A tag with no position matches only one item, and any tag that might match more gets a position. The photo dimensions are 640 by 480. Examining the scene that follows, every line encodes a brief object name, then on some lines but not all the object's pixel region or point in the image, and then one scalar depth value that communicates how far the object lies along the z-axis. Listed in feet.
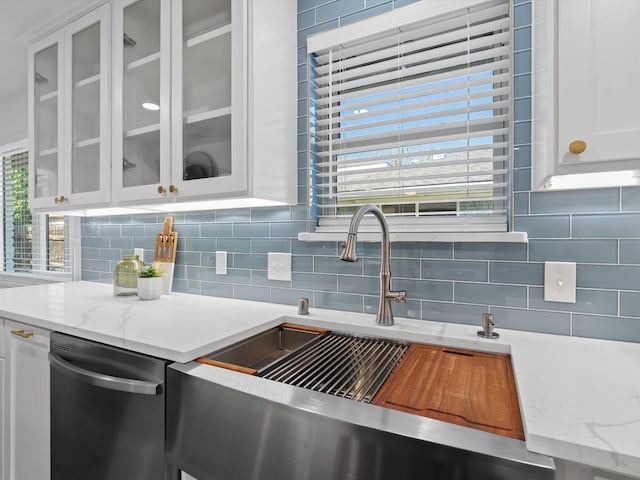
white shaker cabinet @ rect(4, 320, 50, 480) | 4.25
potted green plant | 5.58
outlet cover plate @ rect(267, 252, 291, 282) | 5.18
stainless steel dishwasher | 3.16
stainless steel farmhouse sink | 1.98
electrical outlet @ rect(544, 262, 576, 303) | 3.60
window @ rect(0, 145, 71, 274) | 9.00
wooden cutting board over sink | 2.28
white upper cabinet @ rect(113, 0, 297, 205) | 4.29
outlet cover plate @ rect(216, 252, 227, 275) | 5.82
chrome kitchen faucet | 3.81
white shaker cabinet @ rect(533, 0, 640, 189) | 2.48
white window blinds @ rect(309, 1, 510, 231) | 4.10
